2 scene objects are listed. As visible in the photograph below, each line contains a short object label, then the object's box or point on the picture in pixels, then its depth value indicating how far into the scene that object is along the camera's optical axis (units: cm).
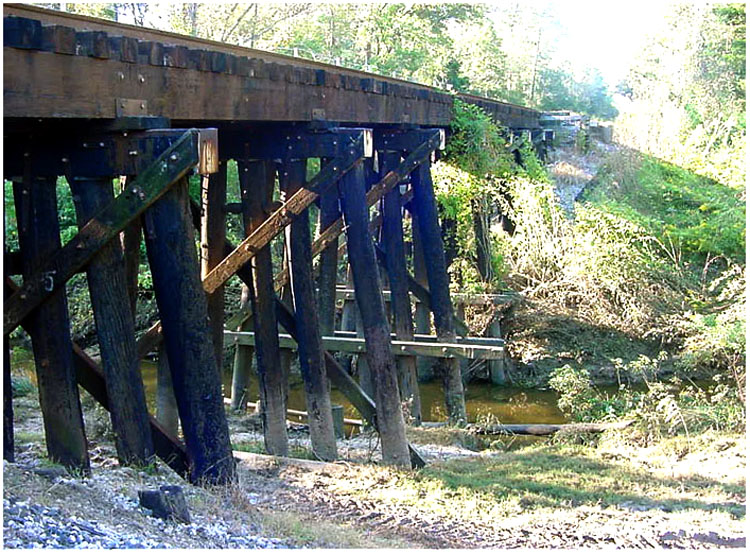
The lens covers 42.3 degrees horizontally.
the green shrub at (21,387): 1043
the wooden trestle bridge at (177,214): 433
